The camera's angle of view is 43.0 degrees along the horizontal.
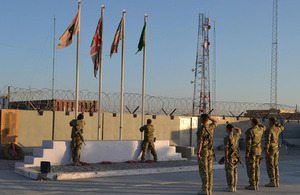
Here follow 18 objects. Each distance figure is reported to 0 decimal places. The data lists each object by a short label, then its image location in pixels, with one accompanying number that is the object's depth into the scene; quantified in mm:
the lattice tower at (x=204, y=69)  49906
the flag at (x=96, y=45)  12414
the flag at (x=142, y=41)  13266
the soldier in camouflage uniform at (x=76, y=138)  10711
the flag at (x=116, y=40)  12762
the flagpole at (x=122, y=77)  12883
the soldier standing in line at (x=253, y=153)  8477
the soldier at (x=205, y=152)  7547
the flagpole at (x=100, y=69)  12374
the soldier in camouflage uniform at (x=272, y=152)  8906
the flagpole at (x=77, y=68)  11645
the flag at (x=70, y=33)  11766
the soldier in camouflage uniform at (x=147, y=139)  12156
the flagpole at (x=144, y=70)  13312
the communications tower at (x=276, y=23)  37312
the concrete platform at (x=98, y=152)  10572
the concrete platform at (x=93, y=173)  9102
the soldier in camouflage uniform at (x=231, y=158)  8125
